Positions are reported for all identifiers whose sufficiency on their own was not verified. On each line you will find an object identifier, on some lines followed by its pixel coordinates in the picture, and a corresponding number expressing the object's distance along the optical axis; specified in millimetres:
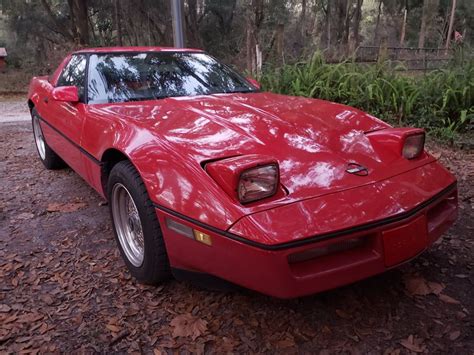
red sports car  1627
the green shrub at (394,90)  5027
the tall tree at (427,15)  20266
